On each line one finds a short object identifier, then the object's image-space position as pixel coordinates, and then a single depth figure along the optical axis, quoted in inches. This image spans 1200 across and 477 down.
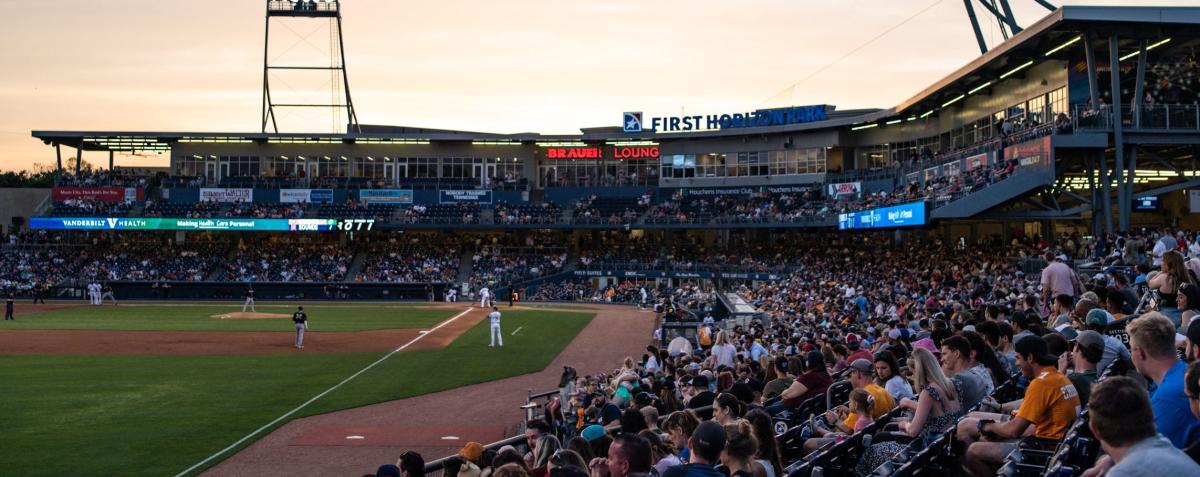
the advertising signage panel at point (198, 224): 2888.8
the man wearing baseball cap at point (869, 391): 345.9
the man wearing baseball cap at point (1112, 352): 332.5
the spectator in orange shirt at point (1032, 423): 276.5
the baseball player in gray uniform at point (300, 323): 1374.3
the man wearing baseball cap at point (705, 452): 240.5
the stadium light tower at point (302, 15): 3021.7
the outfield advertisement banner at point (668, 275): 2479.1
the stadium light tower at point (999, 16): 1605.6
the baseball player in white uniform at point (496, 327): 1425.9
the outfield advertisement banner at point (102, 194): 3004.4
